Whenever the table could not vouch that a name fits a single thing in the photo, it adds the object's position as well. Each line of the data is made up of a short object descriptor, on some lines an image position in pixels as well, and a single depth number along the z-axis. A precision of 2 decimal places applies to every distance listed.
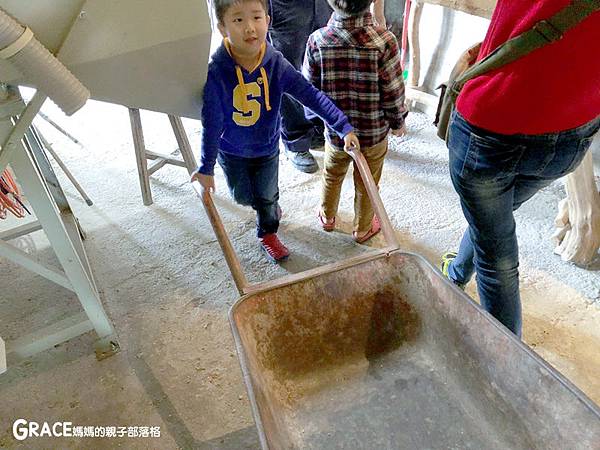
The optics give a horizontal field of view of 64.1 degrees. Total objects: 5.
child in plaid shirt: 1.63
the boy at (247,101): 1.43
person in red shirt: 0.89
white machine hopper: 1.08
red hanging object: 1.91
